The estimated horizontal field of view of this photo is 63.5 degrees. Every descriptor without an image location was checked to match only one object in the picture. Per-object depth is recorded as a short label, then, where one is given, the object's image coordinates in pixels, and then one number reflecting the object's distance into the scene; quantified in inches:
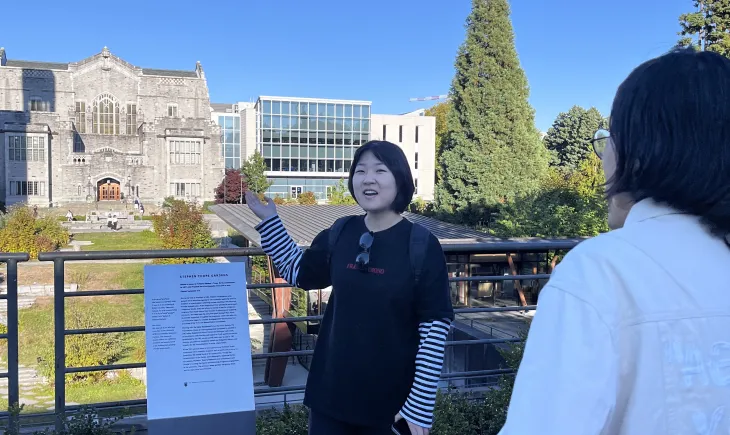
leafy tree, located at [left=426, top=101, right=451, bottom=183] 2755.9
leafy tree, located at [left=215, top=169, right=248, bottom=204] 2346.2
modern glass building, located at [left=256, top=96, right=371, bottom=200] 2356.1
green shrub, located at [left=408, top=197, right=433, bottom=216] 1321.4
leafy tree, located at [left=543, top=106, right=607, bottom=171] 2393.0
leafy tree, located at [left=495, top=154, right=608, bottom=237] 673.6
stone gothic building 2257.6
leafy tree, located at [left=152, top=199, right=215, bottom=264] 1061.1
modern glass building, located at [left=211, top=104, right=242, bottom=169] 2805.1
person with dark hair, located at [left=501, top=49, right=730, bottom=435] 33.8
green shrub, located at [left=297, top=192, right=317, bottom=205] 1579.0
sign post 112.2
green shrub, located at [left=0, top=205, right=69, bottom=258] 1056.2
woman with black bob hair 91.8
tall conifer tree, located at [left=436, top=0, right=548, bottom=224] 1209.4
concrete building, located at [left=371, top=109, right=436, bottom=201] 2541.8
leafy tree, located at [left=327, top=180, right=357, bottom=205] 1435.9
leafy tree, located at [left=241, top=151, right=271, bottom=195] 2137.1
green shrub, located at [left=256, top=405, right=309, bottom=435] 134.3
